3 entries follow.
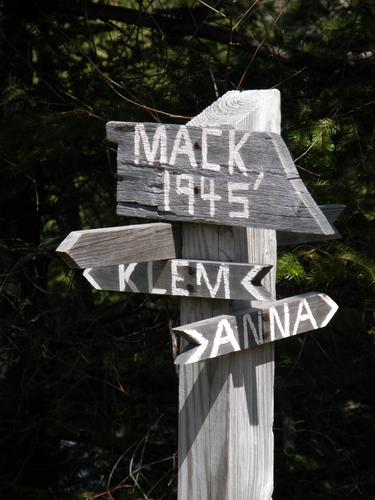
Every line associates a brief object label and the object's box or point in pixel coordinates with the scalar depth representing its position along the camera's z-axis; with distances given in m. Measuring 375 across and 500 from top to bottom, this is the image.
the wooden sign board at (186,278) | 4.26
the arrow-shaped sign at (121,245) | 4.07
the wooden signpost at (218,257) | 4.14
